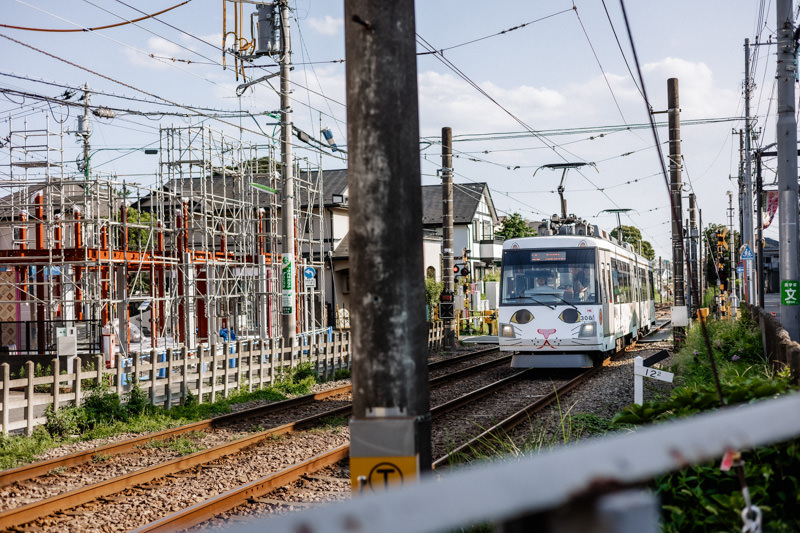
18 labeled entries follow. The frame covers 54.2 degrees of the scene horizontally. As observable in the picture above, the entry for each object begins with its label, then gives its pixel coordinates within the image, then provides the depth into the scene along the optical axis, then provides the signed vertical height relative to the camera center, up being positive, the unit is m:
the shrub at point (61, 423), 12.56 -2.01
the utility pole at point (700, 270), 52.03 +1.01
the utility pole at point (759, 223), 26.75 +2.19
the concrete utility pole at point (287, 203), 20.05 +2.31
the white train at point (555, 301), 19.16 -0.34
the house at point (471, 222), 58.16 +5.10
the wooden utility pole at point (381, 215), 3.66 +0.36
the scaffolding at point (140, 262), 23.97 +1.17
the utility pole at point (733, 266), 36.97 +1.02
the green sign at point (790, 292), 13.40 -0.17
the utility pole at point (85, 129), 36.97 +8.15
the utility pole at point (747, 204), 29.91 +3.33
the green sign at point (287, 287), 20.41 +0.17
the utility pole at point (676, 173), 22.20 +3.16
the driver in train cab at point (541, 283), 19.50 +0.12
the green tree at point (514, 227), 70.00 +5.50
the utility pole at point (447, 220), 27.42 +2.51
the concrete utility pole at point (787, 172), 13.20 +1.88
